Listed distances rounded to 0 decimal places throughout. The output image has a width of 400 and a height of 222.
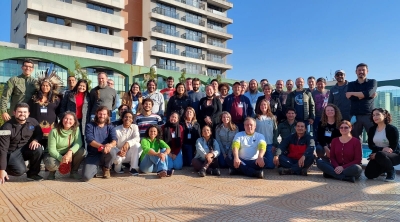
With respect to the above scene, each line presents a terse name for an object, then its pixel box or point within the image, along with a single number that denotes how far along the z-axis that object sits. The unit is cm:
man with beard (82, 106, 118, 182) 571
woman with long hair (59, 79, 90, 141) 660
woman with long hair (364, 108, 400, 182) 563
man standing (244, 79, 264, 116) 798
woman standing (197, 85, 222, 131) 729
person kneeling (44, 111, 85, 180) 558
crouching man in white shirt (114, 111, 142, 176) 622
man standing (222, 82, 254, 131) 728
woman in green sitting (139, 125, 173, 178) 605
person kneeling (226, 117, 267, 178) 598
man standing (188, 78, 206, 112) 773
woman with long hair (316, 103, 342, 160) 648
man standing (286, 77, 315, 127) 751
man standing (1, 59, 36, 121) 628
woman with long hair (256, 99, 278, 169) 694
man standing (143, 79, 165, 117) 788
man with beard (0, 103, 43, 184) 532
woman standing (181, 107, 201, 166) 703
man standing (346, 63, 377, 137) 655
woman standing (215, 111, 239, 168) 676
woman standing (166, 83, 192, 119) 750
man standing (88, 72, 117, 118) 687
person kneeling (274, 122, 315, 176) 620
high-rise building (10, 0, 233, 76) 3180
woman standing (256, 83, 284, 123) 759
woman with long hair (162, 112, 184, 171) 674
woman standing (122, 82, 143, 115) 784
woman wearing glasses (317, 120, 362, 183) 555
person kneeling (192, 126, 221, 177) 613
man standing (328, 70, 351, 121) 725
